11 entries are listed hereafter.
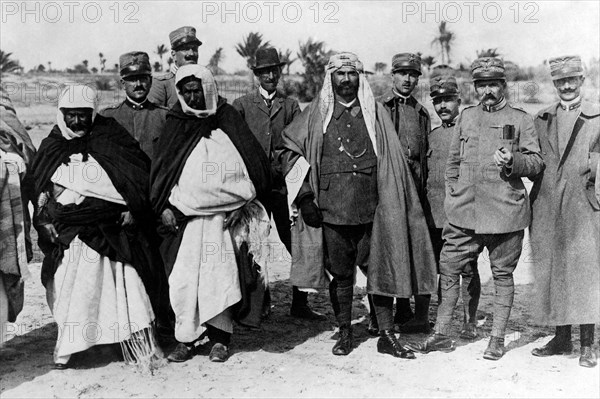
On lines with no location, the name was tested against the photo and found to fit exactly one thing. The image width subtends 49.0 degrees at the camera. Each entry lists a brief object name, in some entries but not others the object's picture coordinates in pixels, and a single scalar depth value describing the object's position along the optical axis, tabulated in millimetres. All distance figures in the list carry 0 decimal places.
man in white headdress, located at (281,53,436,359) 5121
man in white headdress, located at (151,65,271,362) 4992
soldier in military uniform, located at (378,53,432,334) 5766
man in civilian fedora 6211
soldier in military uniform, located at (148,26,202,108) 6305
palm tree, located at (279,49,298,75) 20891
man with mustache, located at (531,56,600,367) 4875
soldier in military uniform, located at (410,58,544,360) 4945
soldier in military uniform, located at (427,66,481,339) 5656
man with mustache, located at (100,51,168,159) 5621
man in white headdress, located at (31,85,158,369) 4883
